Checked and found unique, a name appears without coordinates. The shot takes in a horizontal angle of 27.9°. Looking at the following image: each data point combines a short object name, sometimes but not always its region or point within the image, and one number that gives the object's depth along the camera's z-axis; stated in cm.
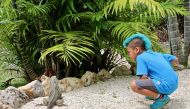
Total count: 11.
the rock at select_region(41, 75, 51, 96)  443
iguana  381
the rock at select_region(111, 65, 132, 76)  521
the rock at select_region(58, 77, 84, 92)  458
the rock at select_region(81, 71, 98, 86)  473
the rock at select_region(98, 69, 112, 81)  492
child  368
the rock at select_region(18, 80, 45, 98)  427
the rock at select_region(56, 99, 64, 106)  389
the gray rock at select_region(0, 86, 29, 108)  394
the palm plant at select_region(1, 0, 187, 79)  461
